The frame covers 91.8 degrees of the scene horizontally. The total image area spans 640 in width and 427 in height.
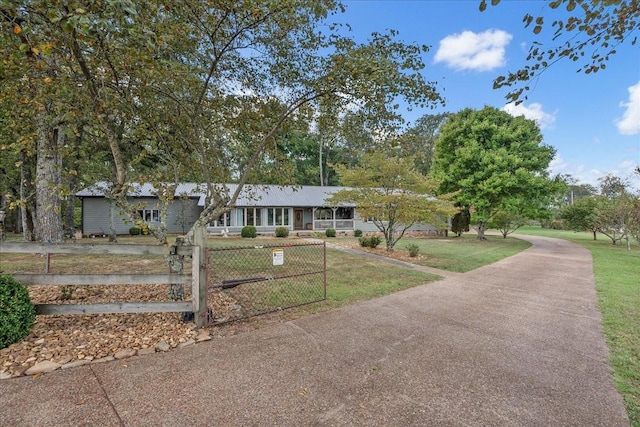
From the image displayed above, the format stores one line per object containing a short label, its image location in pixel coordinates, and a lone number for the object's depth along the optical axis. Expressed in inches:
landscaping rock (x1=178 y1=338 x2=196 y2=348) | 157.9
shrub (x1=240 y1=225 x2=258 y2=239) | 848.9
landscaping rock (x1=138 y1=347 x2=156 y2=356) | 147.7
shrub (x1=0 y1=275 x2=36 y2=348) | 139.2
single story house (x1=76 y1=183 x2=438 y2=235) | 868.6
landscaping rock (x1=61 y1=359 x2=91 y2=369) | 132.8
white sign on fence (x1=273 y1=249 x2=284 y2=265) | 227.8
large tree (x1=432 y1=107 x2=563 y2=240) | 854.5
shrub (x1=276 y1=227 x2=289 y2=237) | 885.8
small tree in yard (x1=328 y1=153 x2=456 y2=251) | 534.6
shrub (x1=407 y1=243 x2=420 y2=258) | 520.1
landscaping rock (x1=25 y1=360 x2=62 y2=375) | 126.9
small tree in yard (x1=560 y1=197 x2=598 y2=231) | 964.6
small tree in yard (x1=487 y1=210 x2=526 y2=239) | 1014.9
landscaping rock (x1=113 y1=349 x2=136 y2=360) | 143.4
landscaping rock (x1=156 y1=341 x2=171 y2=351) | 152.8
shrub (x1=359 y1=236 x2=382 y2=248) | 622.8
